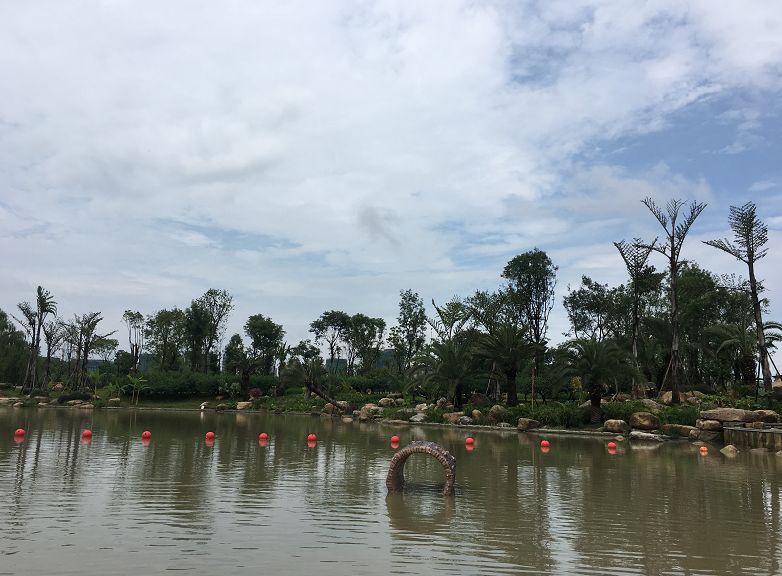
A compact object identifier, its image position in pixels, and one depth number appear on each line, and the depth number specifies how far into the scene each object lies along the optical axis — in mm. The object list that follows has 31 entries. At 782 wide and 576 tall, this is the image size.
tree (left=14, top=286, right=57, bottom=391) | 56531
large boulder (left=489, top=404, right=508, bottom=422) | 31203
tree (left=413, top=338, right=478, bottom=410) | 36469
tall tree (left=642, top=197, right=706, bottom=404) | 32031
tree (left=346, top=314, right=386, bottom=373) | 67500
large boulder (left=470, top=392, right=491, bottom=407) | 35606
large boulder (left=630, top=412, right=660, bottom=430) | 25875
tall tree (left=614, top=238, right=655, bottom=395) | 36000
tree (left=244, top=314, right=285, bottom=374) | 65562
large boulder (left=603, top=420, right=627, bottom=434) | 26516
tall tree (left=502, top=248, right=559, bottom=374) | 47938
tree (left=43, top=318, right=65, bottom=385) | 58334
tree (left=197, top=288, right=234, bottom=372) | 62281
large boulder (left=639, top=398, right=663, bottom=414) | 28066
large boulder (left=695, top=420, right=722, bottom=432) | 25141
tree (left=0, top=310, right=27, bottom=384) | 64387
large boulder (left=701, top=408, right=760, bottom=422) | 24969
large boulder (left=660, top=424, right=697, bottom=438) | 25109
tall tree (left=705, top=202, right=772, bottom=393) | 30938
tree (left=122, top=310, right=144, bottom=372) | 63459
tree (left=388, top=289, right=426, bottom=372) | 60219
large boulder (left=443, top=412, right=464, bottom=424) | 33056
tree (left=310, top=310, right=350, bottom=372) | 71769
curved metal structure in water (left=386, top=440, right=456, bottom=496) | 11906
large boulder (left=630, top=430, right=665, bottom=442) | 24547
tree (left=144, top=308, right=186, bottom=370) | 62672
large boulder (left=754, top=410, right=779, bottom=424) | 24859
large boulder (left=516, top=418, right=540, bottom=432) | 29203
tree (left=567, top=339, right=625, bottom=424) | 28906
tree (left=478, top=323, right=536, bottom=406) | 32844
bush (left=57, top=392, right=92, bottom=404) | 48750
